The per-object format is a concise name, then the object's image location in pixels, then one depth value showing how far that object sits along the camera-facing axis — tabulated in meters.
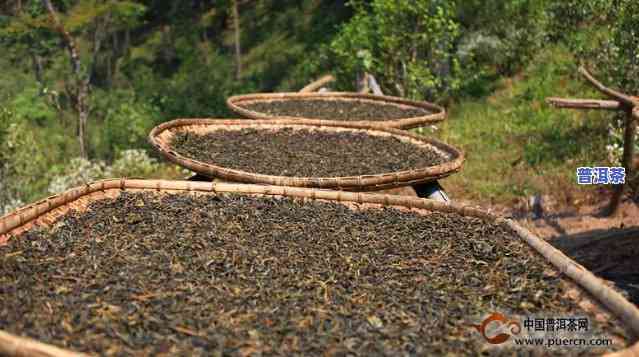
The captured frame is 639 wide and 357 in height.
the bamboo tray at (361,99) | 5.06
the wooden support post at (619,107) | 4.80
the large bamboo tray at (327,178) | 3.43
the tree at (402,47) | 8.77
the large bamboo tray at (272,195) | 1.77
